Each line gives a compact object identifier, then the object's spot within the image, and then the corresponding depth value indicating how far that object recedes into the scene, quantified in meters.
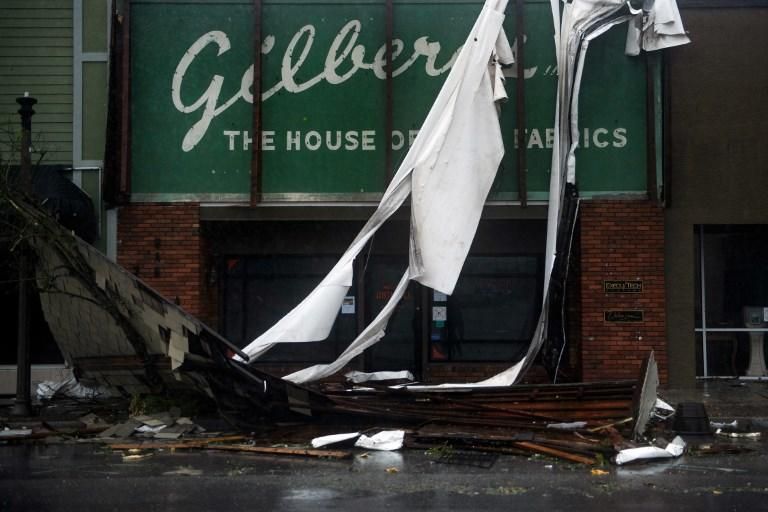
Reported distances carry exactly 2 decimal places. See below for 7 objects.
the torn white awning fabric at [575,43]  14.27
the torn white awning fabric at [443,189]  12.73
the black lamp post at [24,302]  12.50
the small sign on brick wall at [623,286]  14.74
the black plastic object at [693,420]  11.20
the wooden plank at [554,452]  9.72
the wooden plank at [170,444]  10.73
